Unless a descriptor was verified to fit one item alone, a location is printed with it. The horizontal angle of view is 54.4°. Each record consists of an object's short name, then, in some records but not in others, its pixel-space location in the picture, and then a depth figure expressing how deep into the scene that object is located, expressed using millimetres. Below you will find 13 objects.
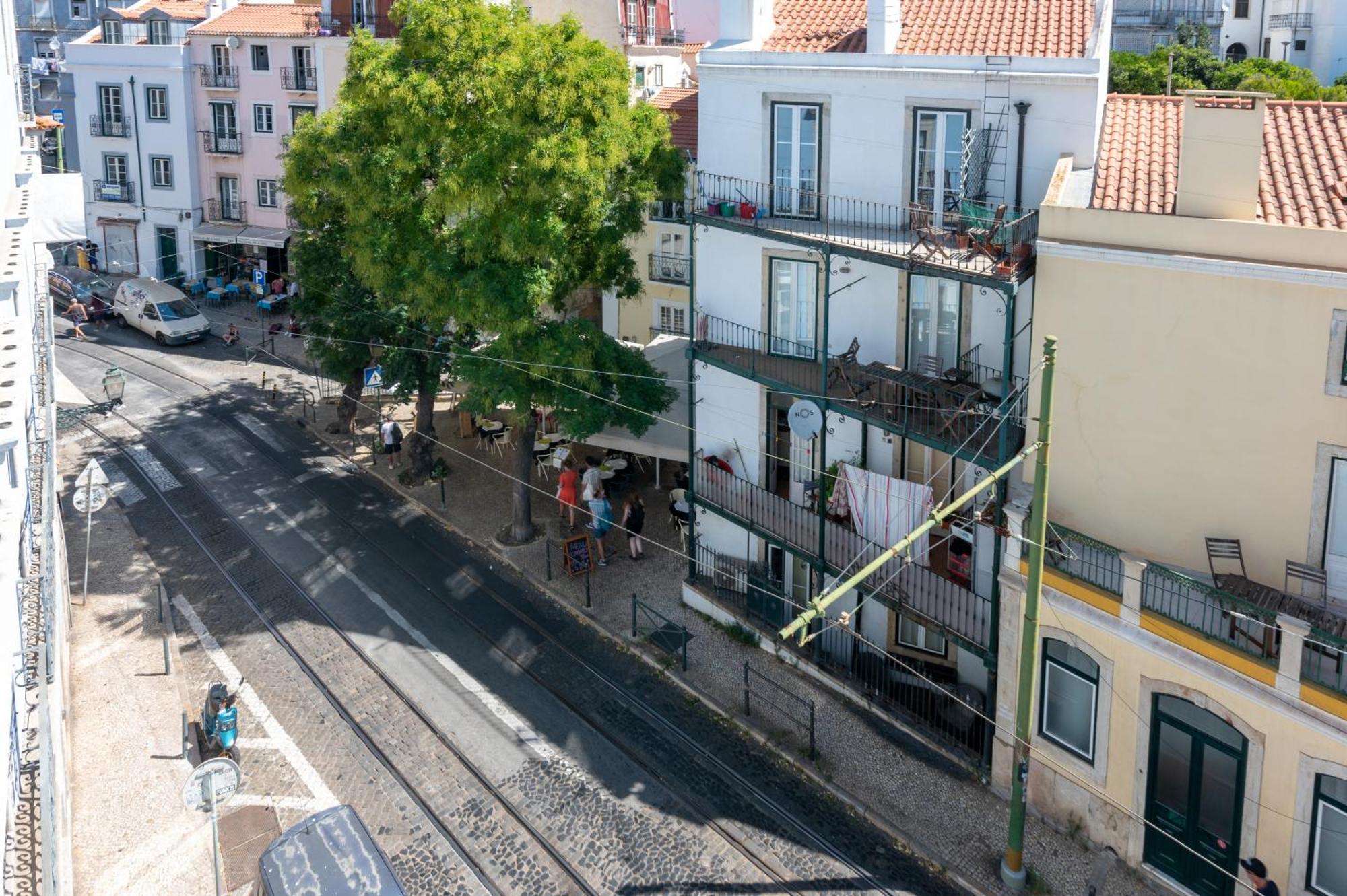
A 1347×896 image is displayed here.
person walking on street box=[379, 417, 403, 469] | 32562
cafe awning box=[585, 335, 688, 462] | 27797
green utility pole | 15984
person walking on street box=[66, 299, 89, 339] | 45250
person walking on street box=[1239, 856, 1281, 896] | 16406
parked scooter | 20781
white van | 43438
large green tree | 24500
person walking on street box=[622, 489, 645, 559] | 27891
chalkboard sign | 26859
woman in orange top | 28766
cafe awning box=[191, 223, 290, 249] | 48688
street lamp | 33500
